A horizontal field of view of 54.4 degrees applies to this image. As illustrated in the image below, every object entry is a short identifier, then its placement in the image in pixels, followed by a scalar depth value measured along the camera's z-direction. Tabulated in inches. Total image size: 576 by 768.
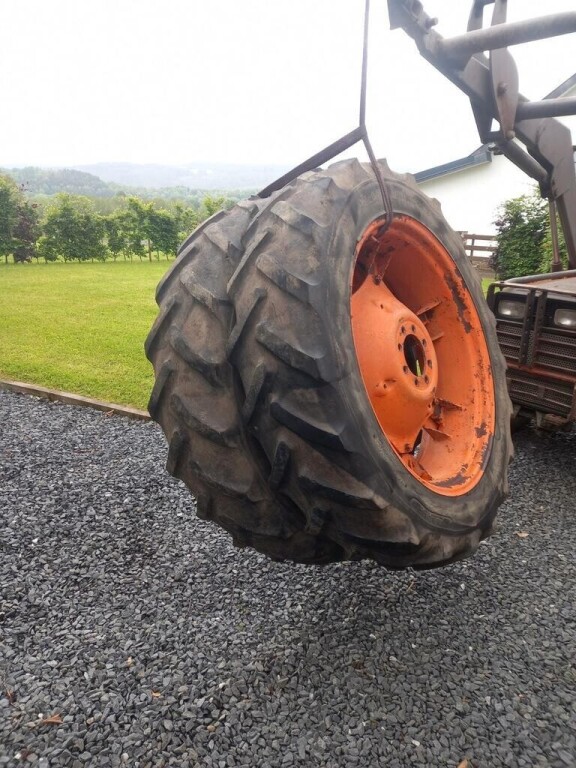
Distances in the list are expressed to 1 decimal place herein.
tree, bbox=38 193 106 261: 960.3
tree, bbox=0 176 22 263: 871.4
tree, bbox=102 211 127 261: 1024.2
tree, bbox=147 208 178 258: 1067.3
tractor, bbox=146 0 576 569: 59.6
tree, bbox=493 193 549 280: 605.0
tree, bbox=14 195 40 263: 921.5
